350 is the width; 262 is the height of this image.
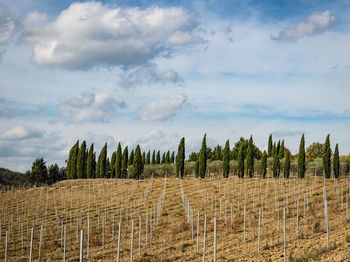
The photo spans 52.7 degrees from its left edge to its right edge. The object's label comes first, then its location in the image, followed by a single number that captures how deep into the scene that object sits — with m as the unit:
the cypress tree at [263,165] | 59.19
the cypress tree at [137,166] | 65.12
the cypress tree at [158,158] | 85.43
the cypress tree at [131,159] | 73.94
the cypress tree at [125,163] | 71.19
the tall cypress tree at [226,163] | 60.70
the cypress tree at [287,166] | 57.53
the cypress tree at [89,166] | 68.50
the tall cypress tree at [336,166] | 55.03
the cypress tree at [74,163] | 69.94
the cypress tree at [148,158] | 84.75
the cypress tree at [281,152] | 70.39
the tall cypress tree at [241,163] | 59.88
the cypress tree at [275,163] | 59.34
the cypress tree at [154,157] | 85.83
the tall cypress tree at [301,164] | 56.28
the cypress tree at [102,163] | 69.38
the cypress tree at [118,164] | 70.62
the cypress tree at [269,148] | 74.25
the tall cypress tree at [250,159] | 59.66
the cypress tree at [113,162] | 73.25
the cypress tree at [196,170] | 62.53
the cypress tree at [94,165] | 69.25
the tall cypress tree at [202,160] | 61.07
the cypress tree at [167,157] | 85.81
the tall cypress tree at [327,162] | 55.12
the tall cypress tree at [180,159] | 62.33
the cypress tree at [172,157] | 86.12
